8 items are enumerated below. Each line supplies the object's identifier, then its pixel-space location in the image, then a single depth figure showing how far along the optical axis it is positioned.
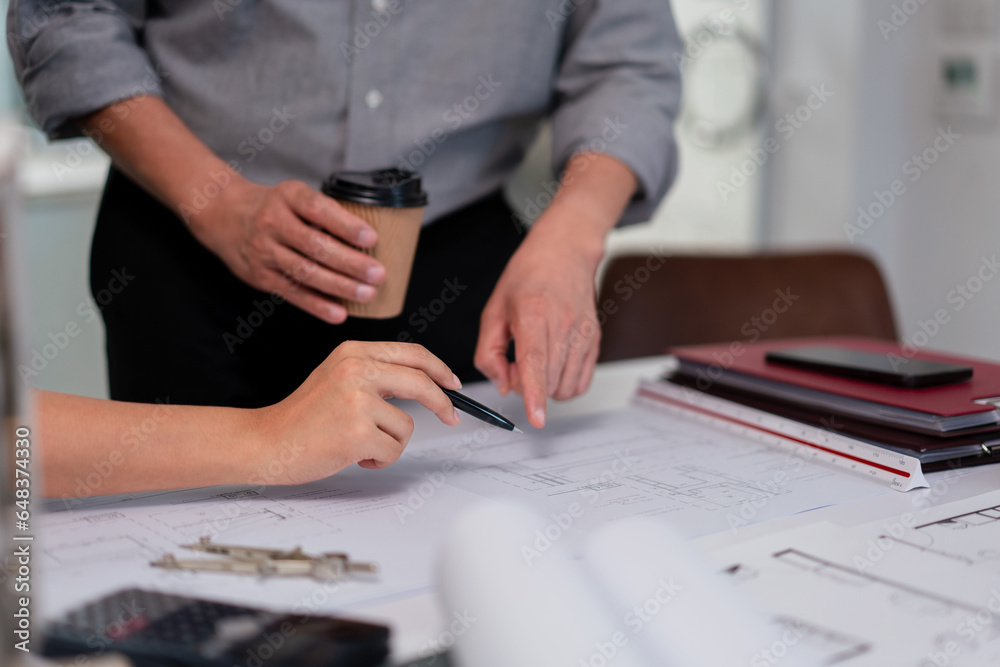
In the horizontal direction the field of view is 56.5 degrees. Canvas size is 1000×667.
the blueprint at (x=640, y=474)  0.73
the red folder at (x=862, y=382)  0.87
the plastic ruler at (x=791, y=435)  0.82
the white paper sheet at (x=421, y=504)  0.57
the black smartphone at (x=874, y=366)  0.93
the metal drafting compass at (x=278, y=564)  0.58
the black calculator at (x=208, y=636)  0.47
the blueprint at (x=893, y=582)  0.51
